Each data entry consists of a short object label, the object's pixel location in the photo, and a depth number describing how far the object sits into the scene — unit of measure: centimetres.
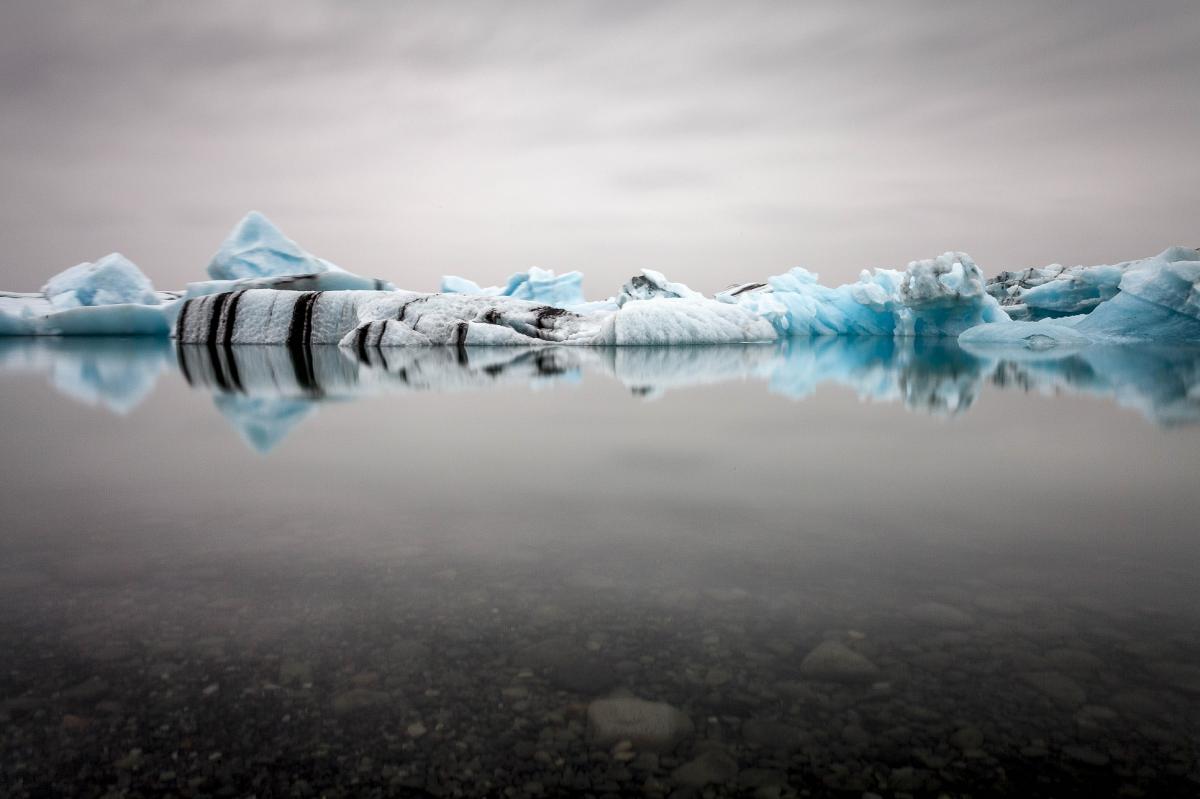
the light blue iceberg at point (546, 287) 3156
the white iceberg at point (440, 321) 1727
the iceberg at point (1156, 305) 1697
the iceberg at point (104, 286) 2811
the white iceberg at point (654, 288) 2636
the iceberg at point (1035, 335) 1877
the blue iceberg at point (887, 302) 2023
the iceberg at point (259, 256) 2533
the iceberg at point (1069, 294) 2261
